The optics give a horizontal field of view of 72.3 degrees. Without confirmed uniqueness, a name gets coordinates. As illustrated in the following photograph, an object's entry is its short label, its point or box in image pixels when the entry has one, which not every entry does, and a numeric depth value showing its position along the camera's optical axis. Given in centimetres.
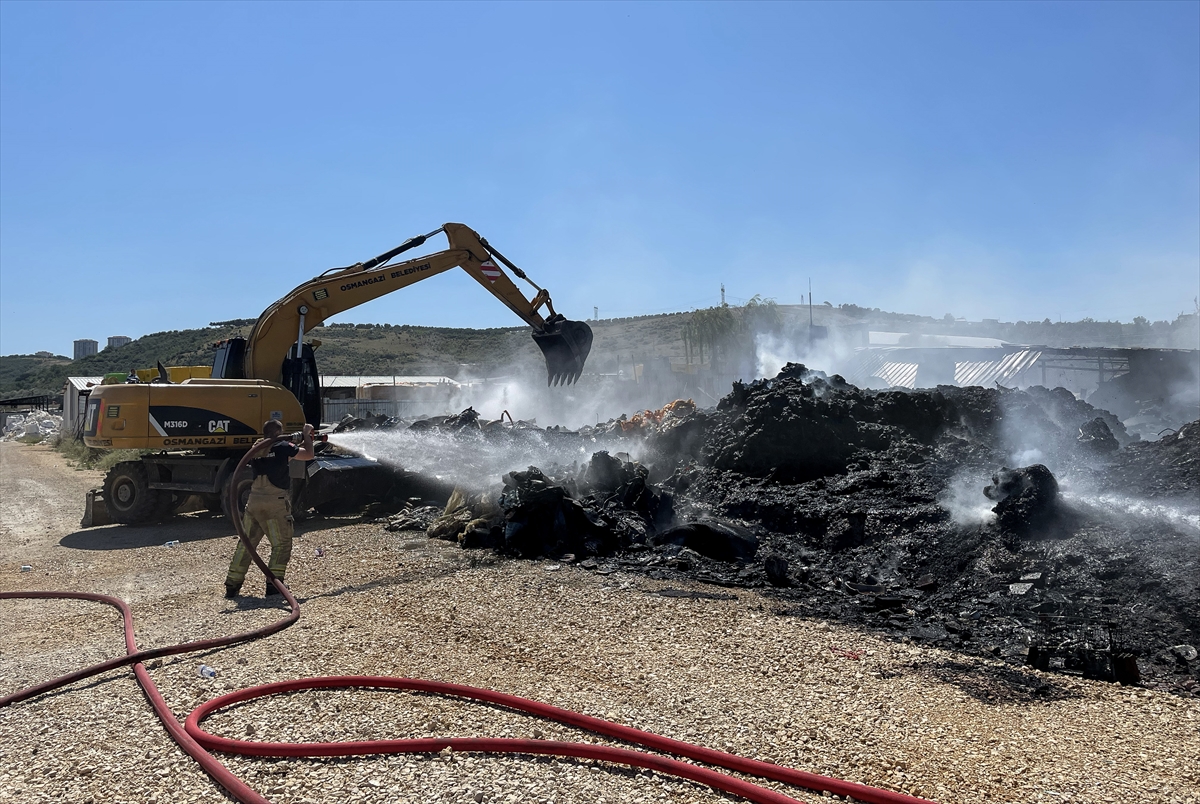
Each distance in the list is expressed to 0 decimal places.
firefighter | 842
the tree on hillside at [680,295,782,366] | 5937
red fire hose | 389
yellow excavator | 1275
